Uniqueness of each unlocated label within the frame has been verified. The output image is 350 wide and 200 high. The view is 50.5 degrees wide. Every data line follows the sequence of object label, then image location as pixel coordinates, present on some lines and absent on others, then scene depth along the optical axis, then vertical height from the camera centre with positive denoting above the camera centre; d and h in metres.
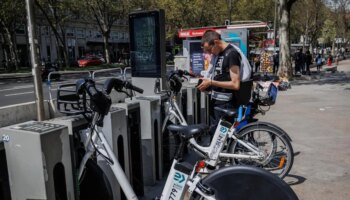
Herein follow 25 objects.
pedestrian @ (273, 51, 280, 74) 26.02 -1.21
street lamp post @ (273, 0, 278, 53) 29.18 +0.61
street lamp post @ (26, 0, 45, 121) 7.43 +0.00
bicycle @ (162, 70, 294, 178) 4.02 -1.13
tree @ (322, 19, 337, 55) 49.03 +1.58
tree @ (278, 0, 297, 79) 18.42 +0.21
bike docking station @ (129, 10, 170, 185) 8.02 -0.01
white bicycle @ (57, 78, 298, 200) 2.48 -0.87
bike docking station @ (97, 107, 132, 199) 3.48 -0.87
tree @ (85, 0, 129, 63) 35.37 +3.80
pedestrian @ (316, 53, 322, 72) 27.13 -1.39
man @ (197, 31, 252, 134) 4.14 -0.35
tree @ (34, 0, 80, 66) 32.34 +3.84
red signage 20.48 +0.75
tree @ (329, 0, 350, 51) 41.45 +3.11
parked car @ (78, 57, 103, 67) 40.66 -1.34
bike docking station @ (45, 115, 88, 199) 2.86 -0.59
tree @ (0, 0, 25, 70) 29.16 +3.04
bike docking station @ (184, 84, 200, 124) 6.27 -0.96
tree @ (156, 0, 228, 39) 37.66 +3.45
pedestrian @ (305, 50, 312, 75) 24.21 -1.25
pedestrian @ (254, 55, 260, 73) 27.26 -1.47
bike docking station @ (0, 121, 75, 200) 2.51 -0.72
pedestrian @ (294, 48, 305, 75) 24.05 -1.20
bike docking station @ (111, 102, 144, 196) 4.03 -1.09
